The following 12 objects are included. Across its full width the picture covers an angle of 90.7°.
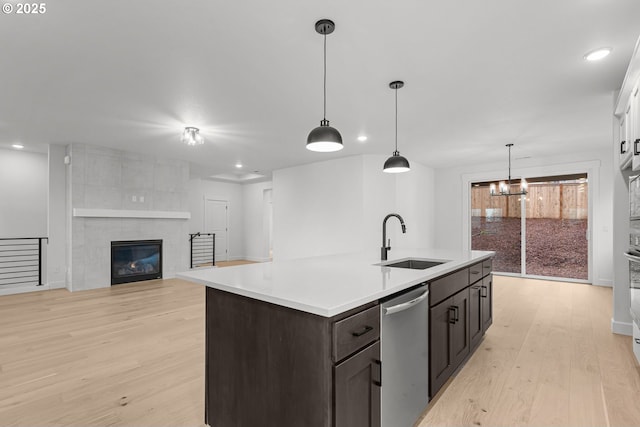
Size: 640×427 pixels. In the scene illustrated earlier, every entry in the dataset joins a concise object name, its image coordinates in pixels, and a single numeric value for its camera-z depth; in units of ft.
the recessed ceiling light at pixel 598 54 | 8.13
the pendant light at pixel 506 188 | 18.46
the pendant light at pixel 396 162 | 10.21
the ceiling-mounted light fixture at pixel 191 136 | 14.64
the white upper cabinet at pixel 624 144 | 9.16
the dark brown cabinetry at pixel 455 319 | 6.53
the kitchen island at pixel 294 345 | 4.18
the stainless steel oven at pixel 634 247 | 7.94
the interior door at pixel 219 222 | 31.89
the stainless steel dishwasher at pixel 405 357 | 5.11
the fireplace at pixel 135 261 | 19.63
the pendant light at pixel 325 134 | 7.04
